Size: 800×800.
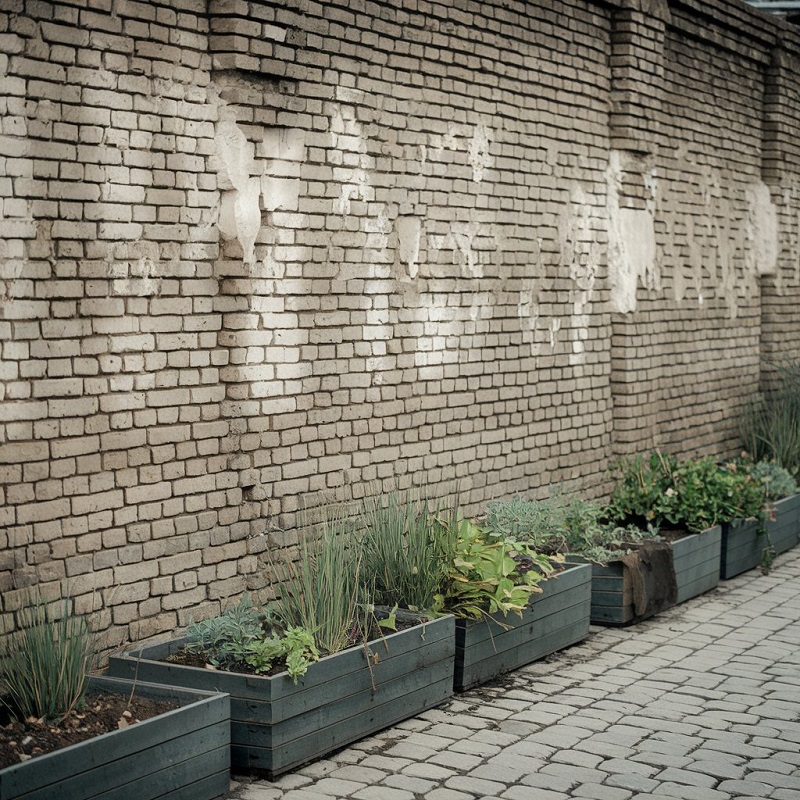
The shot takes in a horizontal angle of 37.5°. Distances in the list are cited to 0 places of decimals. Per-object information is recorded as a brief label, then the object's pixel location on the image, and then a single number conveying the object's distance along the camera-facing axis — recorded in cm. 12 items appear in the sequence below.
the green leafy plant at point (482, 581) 570
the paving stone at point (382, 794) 448
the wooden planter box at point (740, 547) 843
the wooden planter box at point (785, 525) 923
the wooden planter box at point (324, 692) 455
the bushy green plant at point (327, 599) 498
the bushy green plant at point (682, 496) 806
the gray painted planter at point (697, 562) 765
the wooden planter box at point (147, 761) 368
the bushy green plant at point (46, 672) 419
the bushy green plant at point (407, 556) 567
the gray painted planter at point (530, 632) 571
